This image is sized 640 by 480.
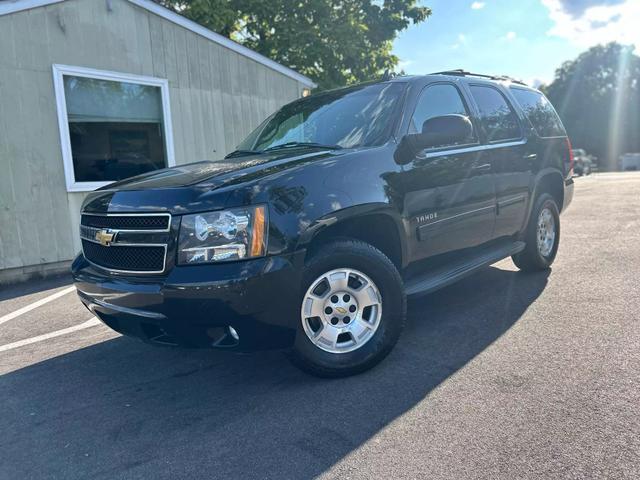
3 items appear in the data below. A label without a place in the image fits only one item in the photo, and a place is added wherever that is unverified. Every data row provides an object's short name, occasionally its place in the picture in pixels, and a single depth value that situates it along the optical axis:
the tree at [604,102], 54.41
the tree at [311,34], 13.87
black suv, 2.72
